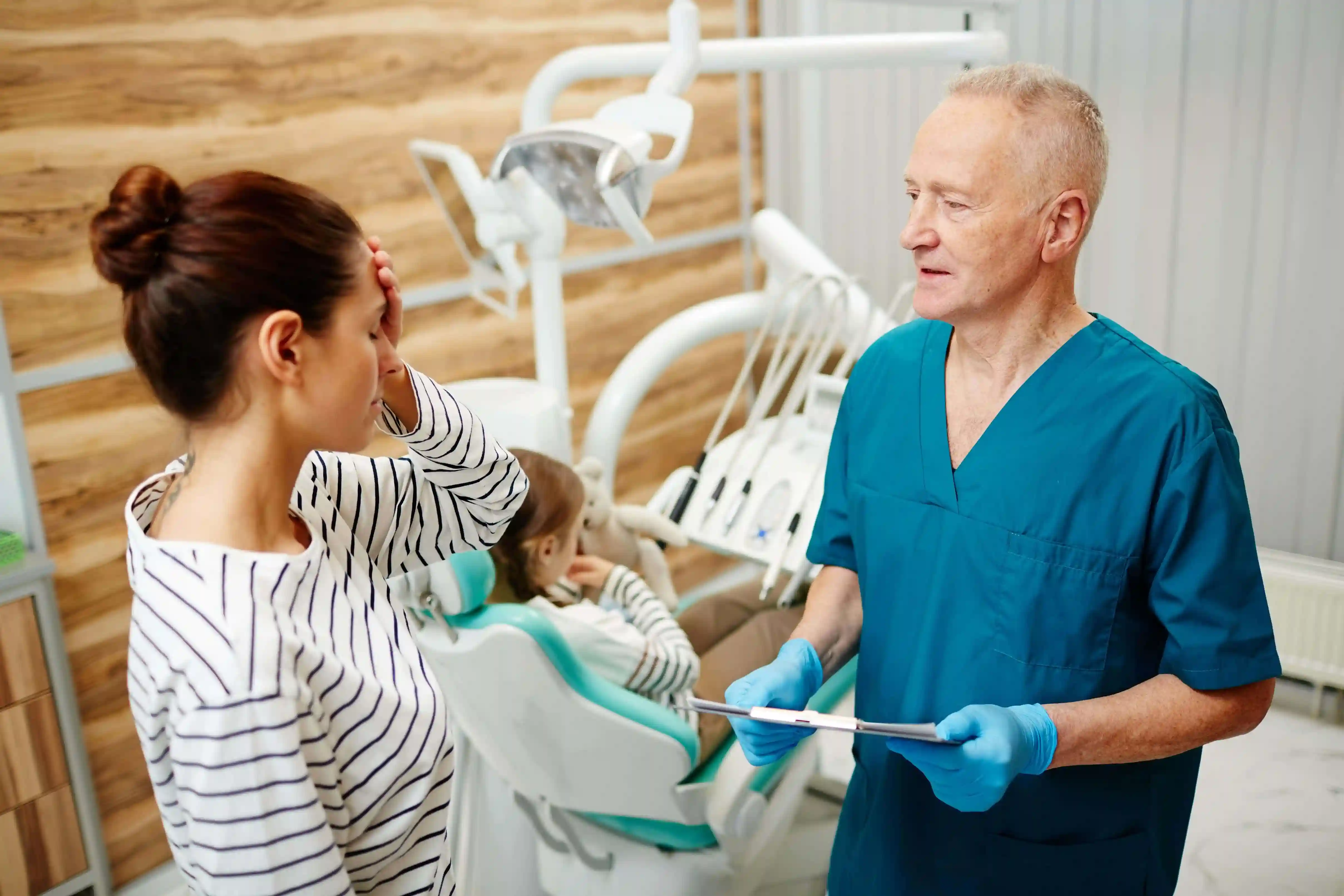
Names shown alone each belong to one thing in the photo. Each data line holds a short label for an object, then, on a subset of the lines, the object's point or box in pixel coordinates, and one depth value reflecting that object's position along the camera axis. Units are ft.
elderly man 3.64
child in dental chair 5.86
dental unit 5.26
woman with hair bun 2.77
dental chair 5.10
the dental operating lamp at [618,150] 5.23
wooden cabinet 6.17
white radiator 8.90
